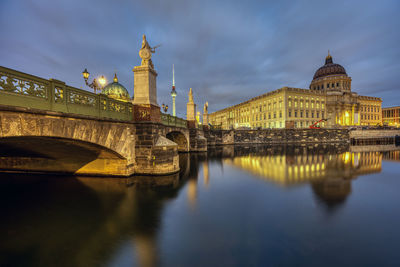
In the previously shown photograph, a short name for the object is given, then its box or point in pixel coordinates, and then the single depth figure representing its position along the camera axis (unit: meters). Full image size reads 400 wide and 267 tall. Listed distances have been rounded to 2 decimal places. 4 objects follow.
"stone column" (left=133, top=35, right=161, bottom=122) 10.56
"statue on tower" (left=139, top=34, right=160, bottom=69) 10.64
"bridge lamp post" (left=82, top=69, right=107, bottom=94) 13.15
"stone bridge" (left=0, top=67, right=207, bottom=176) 5.09
